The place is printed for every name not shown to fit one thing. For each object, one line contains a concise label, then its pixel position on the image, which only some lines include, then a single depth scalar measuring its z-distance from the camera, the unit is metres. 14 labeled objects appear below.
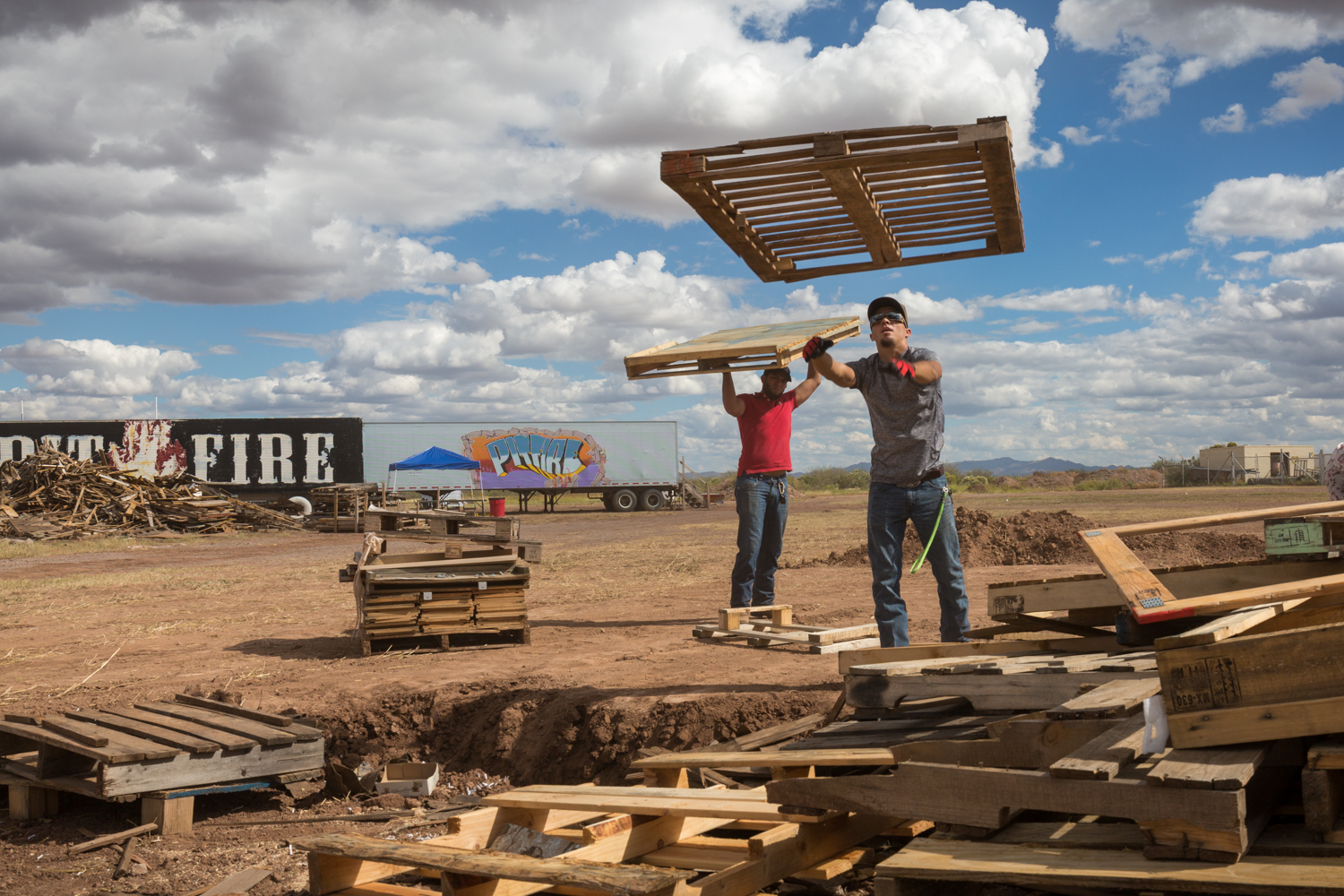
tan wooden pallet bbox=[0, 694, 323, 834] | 4.91
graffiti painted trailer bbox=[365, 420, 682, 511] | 33.25
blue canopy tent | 31.42
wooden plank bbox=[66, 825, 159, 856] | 4.69
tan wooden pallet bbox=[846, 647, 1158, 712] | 3.75
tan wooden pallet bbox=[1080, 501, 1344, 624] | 3.23
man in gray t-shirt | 5.37
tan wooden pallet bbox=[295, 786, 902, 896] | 3.08
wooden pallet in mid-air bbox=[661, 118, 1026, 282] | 4.70
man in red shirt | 7.61
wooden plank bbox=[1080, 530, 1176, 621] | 3.35
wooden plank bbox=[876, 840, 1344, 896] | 2.33
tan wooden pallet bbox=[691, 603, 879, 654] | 7.21
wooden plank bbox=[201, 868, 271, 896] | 3.96
